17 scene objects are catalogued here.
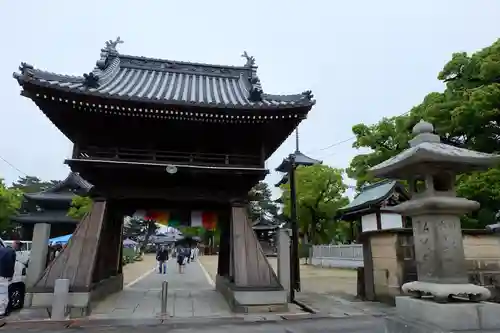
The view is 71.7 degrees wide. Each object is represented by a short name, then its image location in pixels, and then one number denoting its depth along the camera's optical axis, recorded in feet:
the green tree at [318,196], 111.75
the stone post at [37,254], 36.52
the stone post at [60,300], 29.25
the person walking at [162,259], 76.64
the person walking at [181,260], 82.37
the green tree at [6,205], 119.40
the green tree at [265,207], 214.28
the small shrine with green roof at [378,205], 63.72
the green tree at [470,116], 50.16
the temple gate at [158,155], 32.76
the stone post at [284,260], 38.40
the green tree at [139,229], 222.69
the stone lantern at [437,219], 17.62
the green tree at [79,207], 94.48
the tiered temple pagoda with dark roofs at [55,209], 114.01
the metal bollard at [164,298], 32.16
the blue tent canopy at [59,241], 75.25
